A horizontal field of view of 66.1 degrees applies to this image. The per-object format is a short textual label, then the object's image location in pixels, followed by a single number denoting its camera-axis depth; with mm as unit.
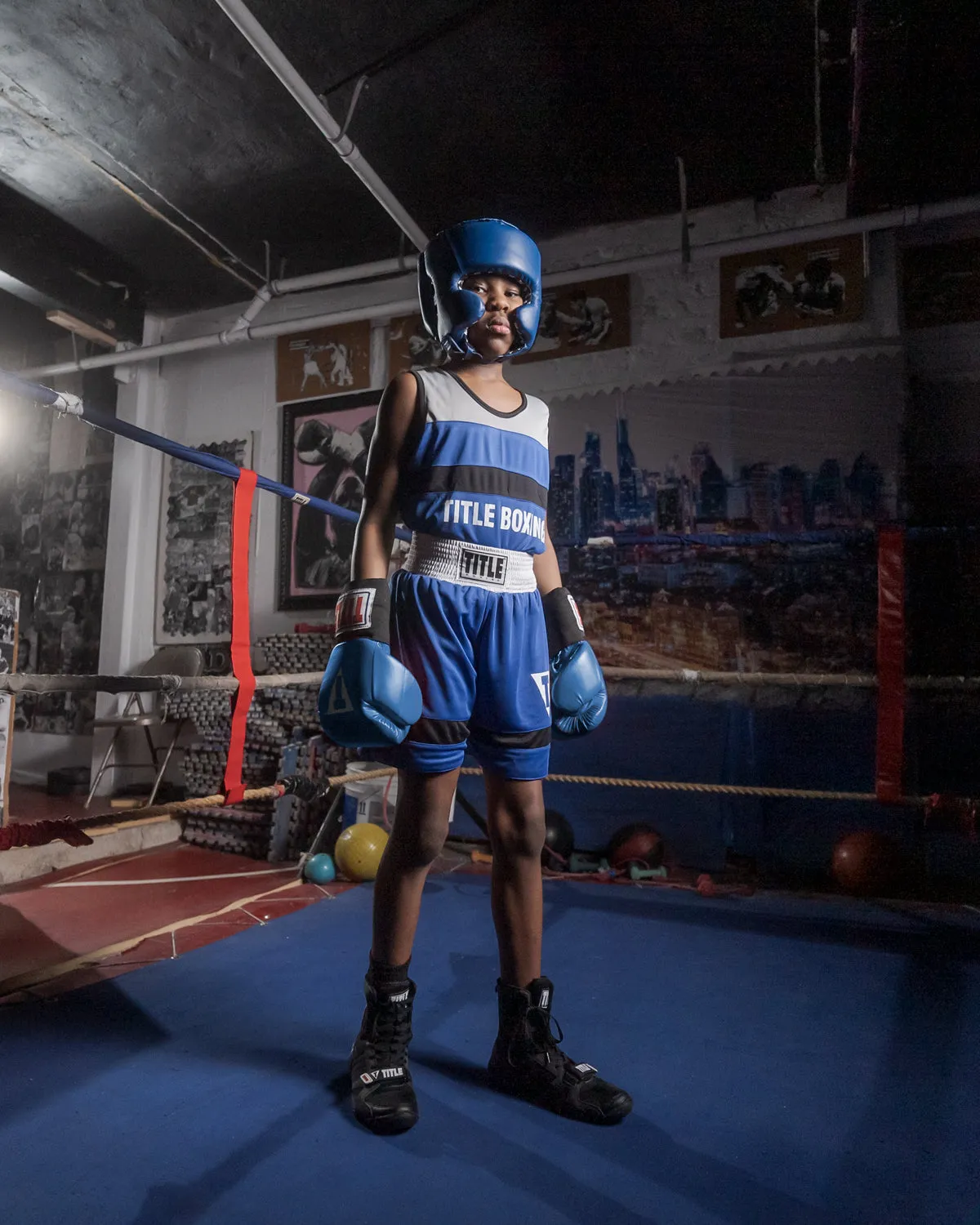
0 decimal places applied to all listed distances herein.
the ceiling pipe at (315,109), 2773
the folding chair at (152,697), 4465
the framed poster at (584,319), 4195
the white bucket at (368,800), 3467
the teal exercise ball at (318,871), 2965
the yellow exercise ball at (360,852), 2922
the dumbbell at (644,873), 2994
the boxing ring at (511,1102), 1040
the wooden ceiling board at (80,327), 5059
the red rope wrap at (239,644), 1860
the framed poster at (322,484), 4758
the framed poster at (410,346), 4656
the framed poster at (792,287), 3707
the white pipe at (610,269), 3459
